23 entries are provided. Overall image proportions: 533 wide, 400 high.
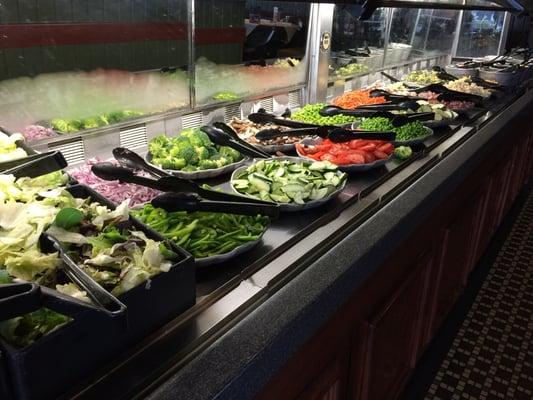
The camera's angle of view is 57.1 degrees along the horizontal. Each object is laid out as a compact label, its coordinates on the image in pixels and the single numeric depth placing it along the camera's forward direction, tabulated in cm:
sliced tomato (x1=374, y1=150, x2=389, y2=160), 198
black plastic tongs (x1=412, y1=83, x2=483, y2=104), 313
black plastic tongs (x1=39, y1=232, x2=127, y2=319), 74
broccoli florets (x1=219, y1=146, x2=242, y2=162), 184
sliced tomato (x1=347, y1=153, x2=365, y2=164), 189
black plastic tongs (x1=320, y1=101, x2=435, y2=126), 247
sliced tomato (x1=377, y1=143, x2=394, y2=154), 203
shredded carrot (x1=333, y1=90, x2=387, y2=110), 288
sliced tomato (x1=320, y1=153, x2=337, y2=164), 191
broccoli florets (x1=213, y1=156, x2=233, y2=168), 176
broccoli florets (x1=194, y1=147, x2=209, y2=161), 177
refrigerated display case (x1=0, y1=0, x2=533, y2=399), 91
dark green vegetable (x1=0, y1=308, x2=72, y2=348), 72
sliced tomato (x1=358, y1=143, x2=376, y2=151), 198
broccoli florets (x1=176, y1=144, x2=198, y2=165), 173
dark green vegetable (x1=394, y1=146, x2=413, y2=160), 213
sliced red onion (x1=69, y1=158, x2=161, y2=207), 141
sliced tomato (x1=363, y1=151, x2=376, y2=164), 192
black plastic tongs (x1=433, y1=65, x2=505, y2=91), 380
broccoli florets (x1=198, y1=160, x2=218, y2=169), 173
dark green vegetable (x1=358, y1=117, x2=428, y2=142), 229
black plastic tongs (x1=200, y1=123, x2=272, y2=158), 187
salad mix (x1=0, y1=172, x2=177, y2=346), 78
